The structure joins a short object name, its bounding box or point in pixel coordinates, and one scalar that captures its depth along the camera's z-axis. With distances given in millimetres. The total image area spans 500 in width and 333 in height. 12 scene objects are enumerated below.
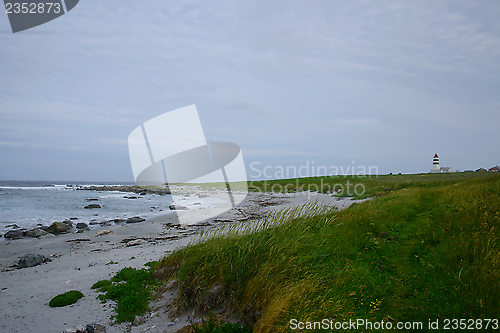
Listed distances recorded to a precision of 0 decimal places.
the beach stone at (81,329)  6548
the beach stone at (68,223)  26020
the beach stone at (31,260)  13214
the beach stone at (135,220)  27562
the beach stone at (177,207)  38825
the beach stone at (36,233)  21203
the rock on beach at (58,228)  22859
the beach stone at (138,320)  7082
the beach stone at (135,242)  17200
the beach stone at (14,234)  21031
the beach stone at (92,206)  41688
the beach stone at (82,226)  24547
